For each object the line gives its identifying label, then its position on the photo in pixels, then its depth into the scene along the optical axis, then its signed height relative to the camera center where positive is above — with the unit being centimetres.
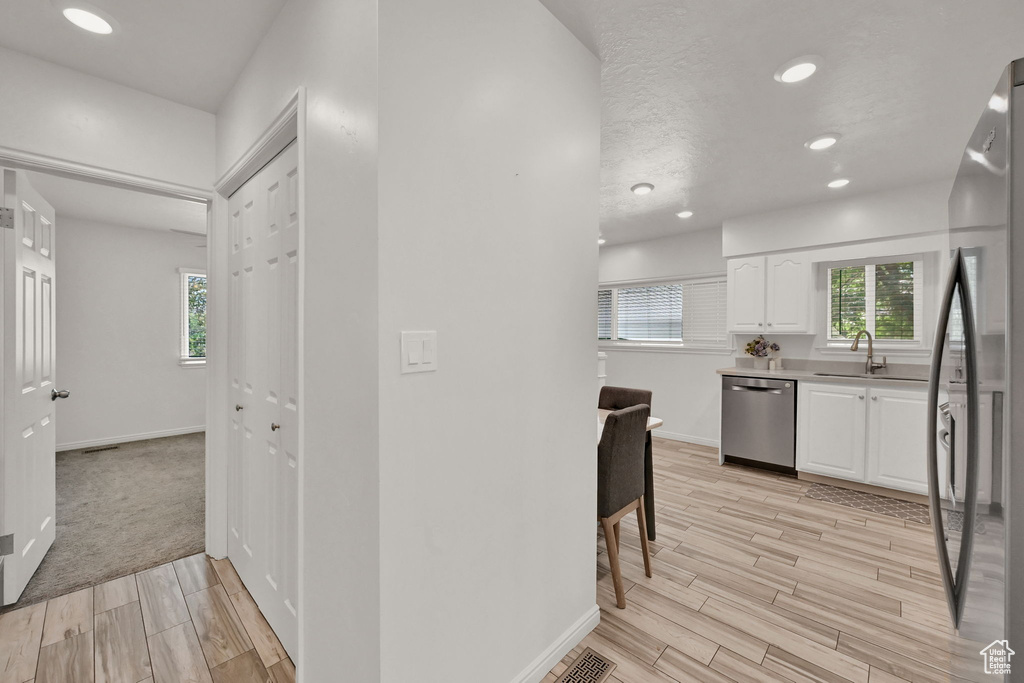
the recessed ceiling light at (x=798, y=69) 191 +123
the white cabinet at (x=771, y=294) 417 +43
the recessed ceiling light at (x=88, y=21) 165 +125
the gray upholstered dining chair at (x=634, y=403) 272 -49
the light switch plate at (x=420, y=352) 118 -4
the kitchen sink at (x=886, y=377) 361 -35
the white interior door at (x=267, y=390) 171 -24
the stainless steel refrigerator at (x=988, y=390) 69 -10
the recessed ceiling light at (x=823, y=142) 264 +123
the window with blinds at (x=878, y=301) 387 +34
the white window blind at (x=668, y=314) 518 +30
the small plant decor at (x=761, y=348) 462 -12
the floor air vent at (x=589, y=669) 165 -132
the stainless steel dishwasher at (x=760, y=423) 408 -85
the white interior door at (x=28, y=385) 199 -25
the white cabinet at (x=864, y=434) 344 -84
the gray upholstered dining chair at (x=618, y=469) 210 -67
